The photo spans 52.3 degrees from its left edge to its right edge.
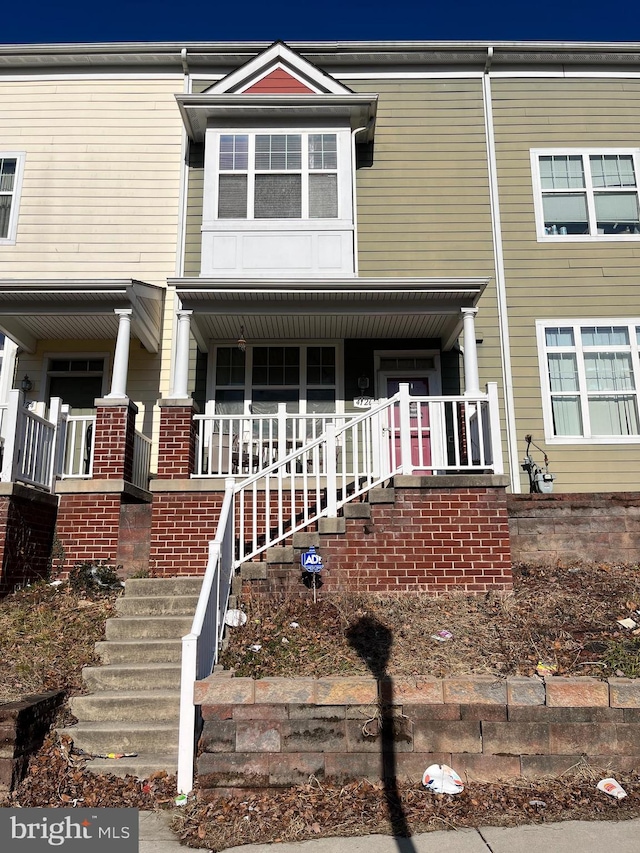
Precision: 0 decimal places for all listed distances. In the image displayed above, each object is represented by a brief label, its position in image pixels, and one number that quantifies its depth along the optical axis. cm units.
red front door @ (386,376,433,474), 934
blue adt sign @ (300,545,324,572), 605
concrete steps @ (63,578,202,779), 475
